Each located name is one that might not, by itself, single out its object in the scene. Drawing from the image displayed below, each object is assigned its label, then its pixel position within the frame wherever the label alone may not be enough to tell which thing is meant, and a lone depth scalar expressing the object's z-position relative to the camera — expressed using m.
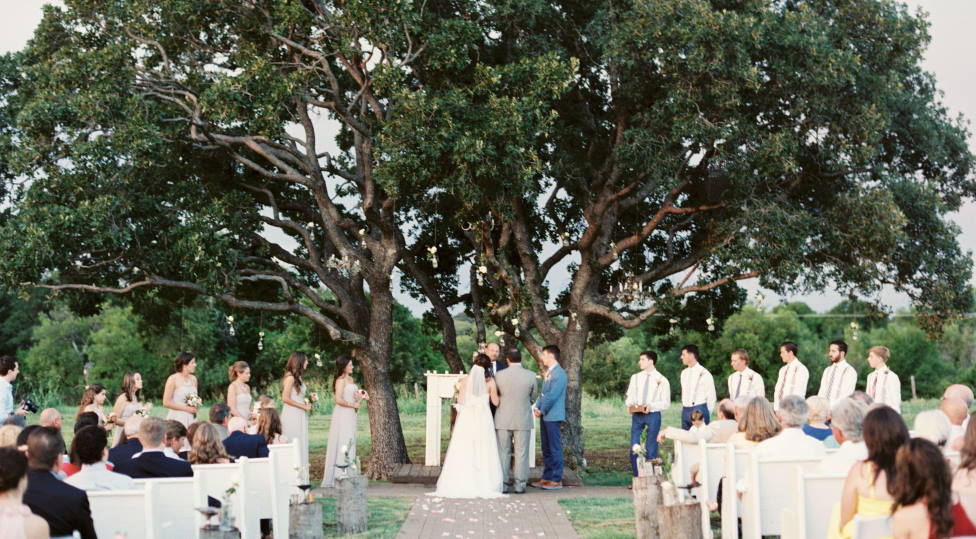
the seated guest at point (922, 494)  4.88
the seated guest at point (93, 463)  7.09
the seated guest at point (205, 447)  8.99
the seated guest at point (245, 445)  10.35
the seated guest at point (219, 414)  10.80
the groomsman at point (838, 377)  13.24
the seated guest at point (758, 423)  8.96
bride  15.02
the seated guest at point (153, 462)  8.23
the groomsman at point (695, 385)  15.09
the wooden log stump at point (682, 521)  8.77
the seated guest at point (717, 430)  10.52
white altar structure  17.17
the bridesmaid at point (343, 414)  15.77
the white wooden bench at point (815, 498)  7.02
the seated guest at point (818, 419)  9.91
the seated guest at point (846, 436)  6.99
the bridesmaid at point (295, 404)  14.37
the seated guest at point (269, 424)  10.73
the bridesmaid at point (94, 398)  12.09
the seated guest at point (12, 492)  5.22
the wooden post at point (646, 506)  10.09
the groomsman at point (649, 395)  15.39
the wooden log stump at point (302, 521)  10.15
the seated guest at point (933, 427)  7.22
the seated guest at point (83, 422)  8.79
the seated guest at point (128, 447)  8.91
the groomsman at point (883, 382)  12.66
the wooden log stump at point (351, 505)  11.84
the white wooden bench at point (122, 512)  6.57
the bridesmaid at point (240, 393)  13.47
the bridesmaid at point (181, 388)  13.62
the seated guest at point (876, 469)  5.54
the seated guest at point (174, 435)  9.02
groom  15.58
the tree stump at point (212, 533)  7.29
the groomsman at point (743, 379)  14.36
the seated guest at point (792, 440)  8.34
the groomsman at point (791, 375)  13.90
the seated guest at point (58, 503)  5.85
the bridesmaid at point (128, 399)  12.84
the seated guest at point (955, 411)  8.38
